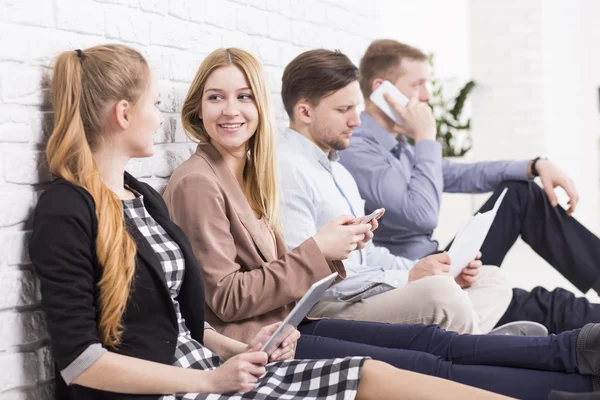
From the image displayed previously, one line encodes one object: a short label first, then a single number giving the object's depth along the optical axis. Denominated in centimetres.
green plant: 633
